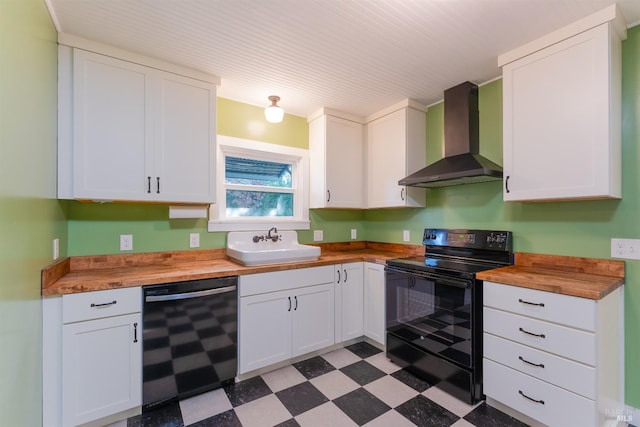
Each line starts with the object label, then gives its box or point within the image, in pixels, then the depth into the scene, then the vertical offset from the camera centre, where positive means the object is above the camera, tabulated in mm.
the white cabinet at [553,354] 1487 -810
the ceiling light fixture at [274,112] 2656 +953
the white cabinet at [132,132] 1850 +593
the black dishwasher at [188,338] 1831 -840
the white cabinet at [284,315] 2193 -836
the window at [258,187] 2721 +286
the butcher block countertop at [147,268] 1675 -398
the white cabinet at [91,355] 1586 -823
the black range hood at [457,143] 2324 +617
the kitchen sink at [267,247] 2301 -314
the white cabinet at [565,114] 1644 +626
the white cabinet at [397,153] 2854 +634
